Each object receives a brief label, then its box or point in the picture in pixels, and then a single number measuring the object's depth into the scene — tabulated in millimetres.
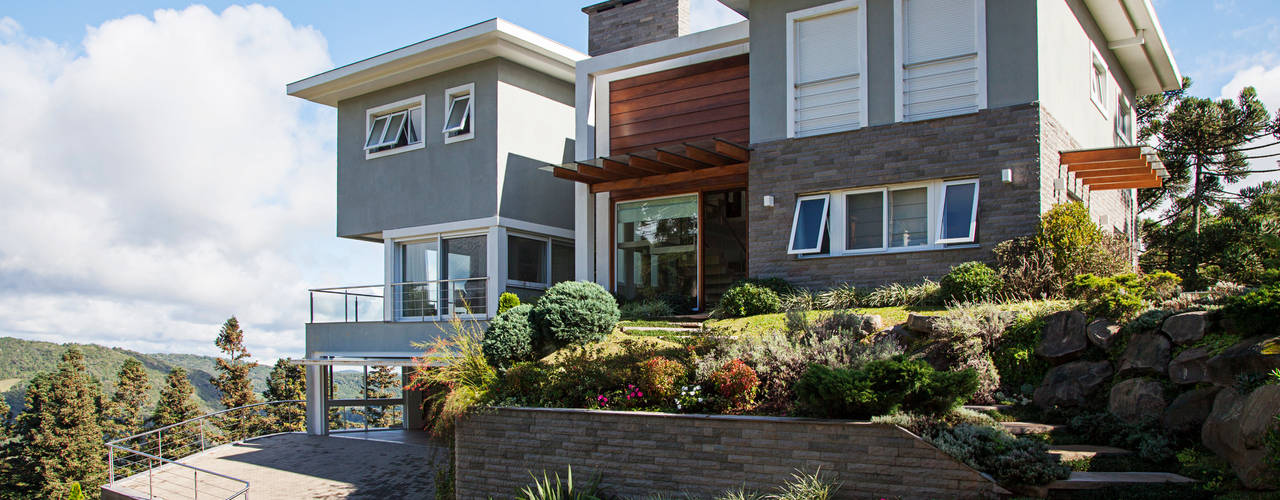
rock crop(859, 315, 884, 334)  11555
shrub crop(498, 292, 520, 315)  15830
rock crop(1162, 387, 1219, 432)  8477
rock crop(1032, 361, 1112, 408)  9680
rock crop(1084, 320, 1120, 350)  9836
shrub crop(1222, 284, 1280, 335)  8203
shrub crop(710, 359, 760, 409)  10086
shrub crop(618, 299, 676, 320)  15703
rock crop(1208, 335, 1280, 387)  7977
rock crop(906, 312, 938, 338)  11047
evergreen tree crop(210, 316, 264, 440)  38125
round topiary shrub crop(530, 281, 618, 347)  13445
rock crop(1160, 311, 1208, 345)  8980
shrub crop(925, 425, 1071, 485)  7738
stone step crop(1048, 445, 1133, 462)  8367
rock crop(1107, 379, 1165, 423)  8953
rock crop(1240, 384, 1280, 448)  7082
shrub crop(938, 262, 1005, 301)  12305
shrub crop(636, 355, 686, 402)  10656
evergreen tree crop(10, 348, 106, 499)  35781
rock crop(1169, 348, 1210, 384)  8641
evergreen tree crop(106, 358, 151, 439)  42447
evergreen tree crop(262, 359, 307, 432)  38188
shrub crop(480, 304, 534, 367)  13180
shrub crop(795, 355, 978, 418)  8664
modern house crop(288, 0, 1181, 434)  13703
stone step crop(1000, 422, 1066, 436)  9039
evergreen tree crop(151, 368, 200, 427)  39875
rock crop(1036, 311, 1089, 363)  10125
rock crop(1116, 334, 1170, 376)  9164
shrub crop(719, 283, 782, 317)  13945
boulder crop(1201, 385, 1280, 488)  7074
